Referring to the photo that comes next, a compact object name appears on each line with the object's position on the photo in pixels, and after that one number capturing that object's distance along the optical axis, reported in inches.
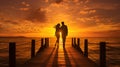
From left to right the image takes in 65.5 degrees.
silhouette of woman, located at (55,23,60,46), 355.2
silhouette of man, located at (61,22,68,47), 339.6
